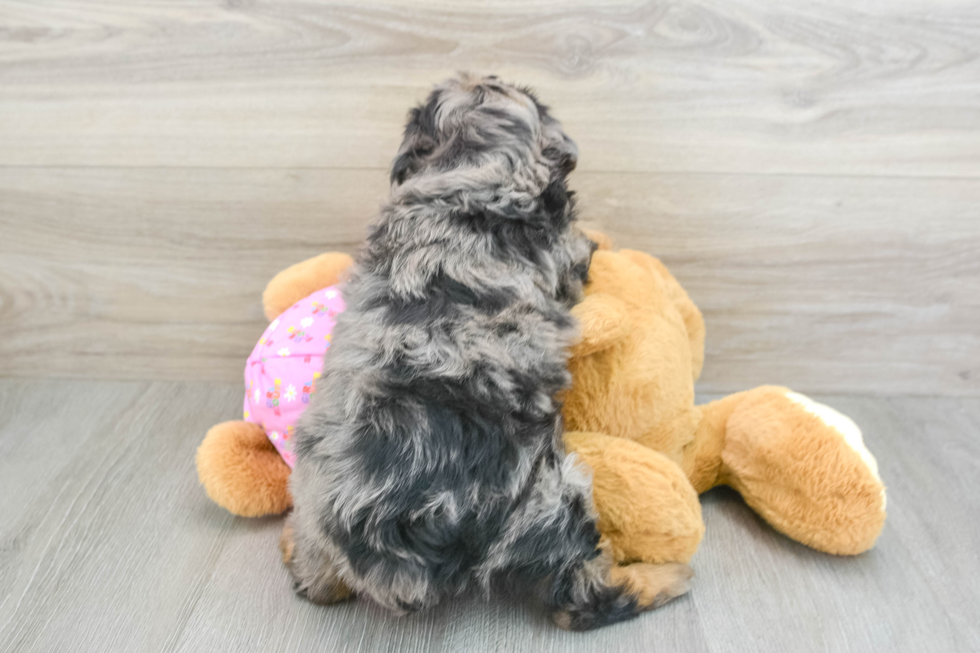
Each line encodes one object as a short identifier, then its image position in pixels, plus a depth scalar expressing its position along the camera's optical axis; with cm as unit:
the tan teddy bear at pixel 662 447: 75
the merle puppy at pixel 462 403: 64
